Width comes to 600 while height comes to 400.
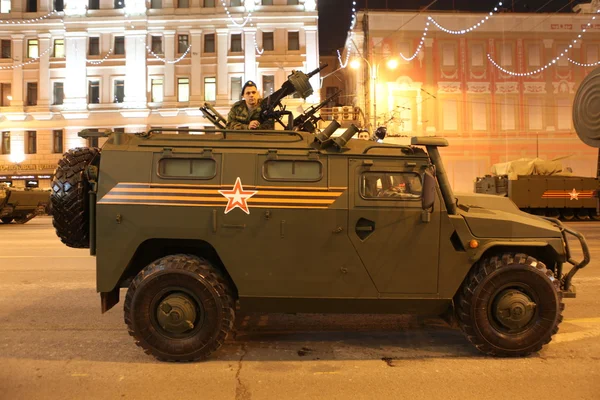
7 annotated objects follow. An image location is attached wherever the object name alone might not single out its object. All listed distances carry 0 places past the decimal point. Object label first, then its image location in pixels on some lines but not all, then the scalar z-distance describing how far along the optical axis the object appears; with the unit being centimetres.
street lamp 3388
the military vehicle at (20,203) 2292
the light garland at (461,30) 3528
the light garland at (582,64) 3597
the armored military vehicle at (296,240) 494
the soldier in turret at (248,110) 655
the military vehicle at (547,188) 2391
